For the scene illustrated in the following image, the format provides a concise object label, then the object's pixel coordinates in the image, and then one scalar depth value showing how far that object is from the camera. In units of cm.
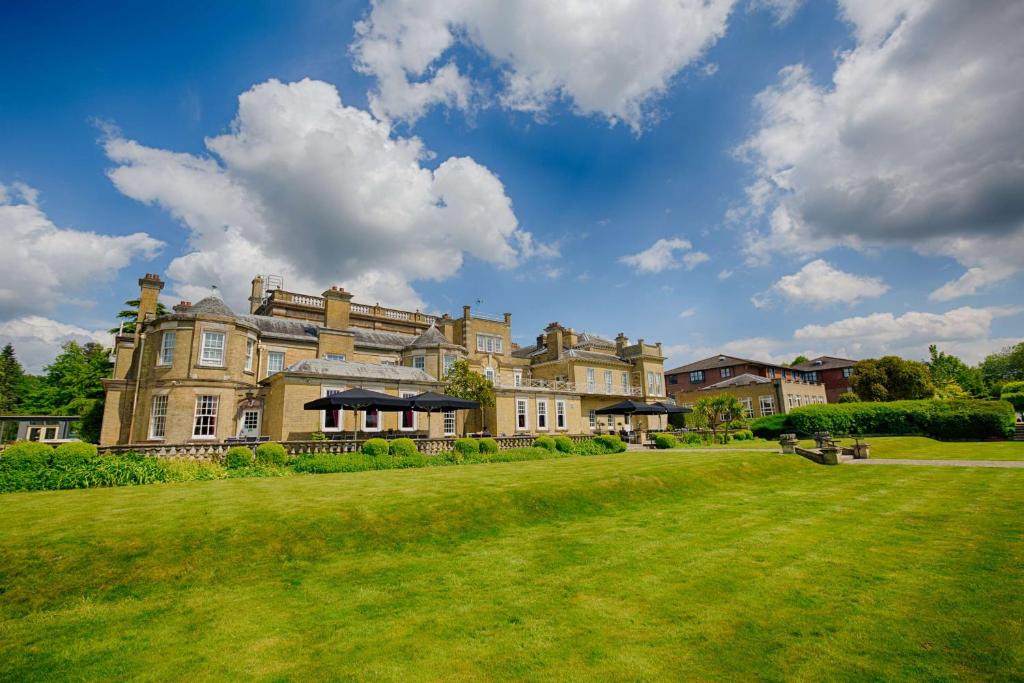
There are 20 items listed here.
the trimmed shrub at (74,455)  1473
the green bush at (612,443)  2805
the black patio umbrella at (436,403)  2292
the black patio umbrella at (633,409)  3138
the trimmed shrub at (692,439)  3297
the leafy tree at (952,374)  5933
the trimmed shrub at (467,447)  2218
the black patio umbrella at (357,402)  2148
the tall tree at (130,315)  4184
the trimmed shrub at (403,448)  2058
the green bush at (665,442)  2978
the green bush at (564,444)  2605
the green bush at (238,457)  1741
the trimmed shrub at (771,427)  3834
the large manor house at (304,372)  2638
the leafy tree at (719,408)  3491
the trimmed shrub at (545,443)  2583
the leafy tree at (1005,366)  7938
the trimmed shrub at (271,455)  1797
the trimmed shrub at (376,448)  2019
